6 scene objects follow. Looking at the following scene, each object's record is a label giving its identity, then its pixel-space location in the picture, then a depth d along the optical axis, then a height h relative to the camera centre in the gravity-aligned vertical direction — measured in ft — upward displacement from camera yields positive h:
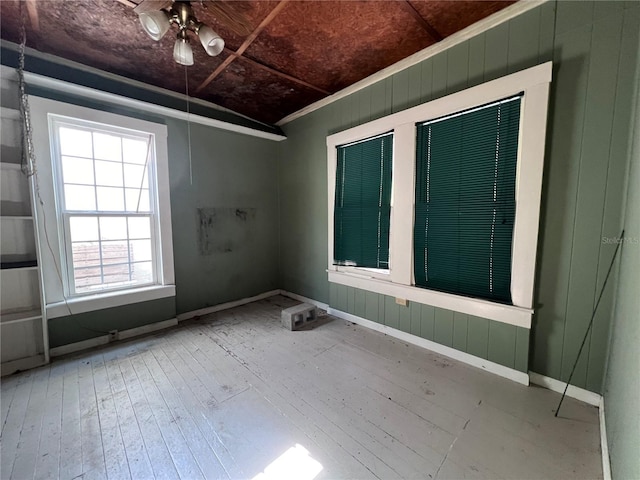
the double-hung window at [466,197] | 6.49 +0.66
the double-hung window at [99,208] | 8.14 +0.36
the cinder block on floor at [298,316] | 10.17 -4.05
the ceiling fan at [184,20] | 5.09 +4.22
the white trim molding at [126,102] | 7.79 +4.23
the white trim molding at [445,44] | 6.45 +5.31
